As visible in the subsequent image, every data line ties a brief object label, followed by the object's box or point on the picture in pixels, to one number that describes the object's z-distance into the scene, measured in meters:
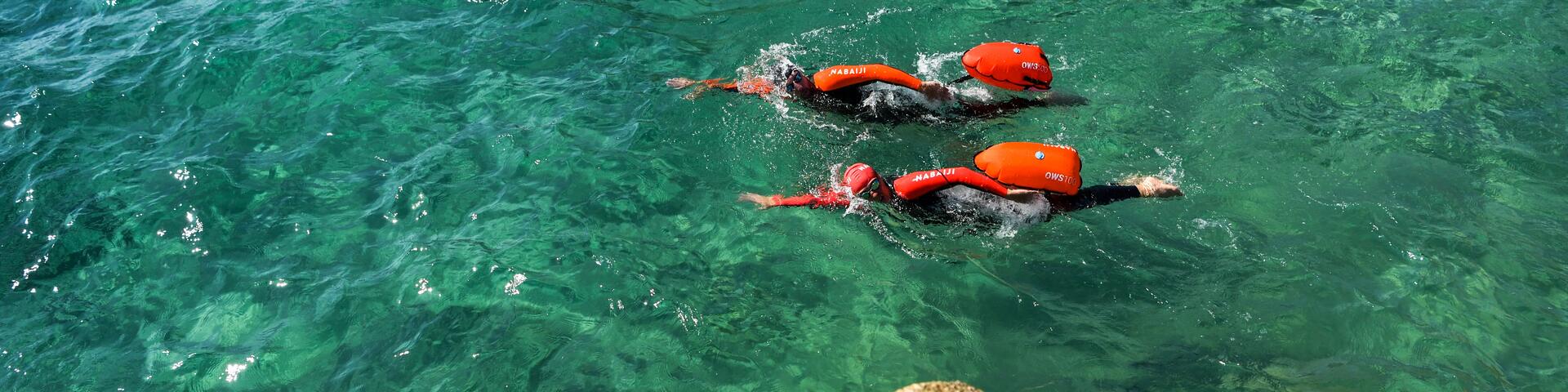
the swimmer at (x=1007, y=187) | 5.55
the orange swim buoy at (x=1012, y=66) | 6.64
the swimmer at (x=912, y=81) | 6.67
